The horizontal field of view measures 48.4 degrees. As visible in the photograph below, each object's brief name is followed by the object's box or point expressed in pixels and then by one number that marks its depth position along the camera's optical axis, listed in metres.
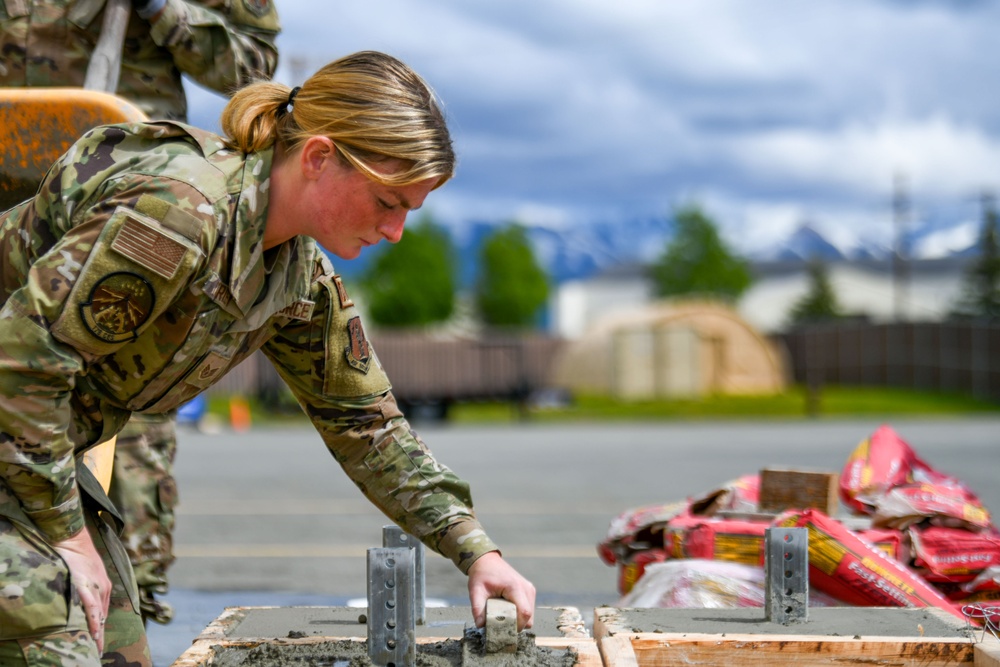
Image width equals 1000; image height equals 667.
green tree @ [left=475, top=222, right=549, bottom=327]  72.94
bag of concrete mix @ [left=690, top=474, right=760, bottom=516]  3.99
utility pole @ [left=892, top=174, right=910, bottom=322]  53.58
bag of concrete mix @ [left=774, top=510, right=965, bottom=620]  3.11
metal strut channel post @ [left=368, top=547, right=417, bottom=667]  2.35
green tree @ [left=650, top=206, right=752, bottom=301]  69.31
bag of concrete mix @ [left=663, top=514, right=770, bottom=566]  3.45
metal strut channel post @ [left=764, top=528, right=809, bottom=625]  2.78
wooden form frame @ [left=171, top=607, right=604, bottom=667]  2.40
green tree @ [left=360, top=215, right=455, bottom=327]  63.91
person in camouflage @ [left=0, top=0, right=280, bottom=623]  3.20
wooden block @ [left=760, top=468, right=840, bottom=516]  3.89
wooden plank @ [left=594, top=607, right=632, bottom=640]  2.66
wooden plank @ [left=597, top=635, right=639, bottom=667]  2.38
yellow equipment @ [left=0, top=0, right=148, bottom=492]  2.70
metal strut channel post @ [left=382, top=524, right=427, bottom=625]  2.75
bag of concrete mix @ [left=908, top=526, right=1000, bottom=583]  3.42
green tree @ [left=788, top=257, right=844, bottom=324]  73.19
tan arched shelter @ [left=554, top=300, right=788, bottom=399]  28.44
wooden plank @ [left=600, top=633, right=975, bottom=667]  2.52
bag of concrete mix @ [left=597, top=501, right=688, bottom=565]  3.86
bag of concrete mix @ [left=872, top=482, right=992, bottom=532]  3.62
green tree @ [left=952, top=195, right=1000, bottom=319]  62.03
